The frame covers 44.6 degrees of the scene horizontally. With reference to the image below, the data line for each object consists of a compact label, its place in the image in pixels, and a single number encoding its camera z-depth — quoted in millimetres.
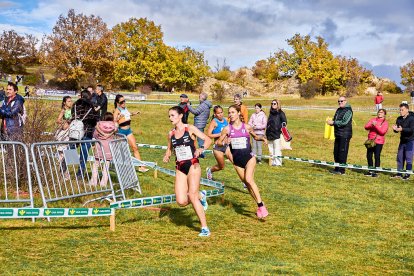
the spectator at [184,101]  15236
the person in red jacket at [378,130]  13758
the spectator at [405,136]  13180
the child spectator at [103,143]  9562
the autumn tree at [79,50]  59562
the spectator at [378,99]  35822
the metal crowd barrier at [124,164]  9324
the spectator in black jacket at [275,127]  15195
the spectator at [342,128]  13766
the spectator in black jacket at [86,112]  11366
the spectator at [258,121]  14984
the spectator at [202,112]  15016
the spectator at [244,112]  14406
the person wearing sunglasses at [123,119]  12242
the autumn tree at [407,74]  83000
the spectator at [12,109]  10242
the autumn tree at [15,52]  83938
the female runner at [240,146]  8750
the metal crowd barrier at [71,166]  8602
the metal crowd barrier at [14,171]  9545
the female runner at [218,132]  10944
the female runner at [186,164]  7449
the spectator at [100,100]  16422
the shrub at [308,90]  56844
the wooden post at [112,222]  7670
